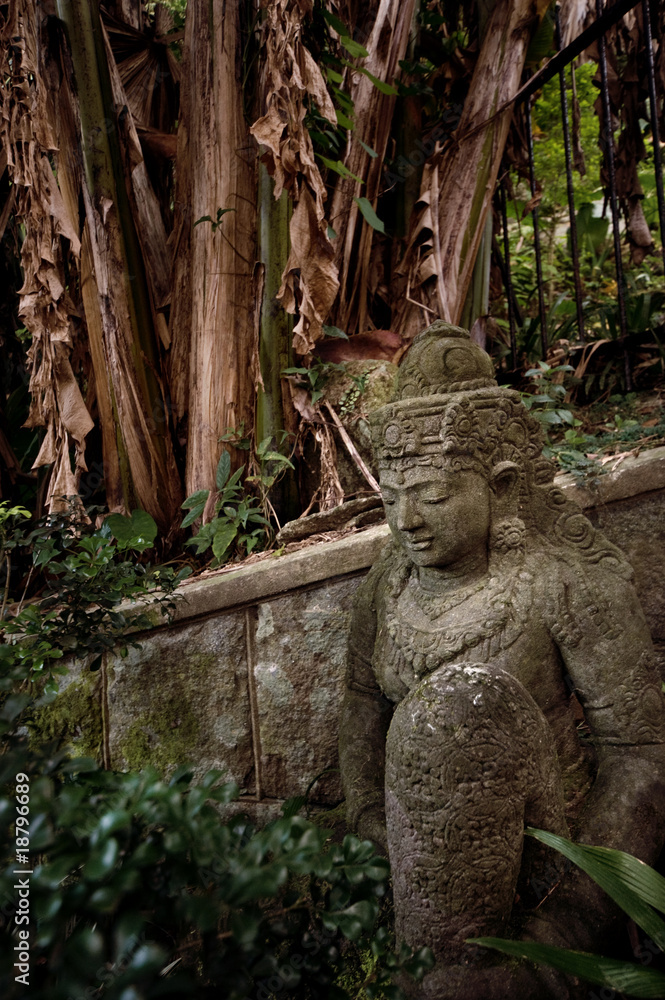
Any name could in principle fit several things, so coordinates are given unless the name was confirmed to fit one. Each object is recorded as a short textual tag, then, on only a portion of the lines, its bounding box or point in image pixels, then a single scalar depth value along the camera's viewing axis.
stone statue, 1.48
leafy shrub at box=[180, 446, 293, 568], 3.04
